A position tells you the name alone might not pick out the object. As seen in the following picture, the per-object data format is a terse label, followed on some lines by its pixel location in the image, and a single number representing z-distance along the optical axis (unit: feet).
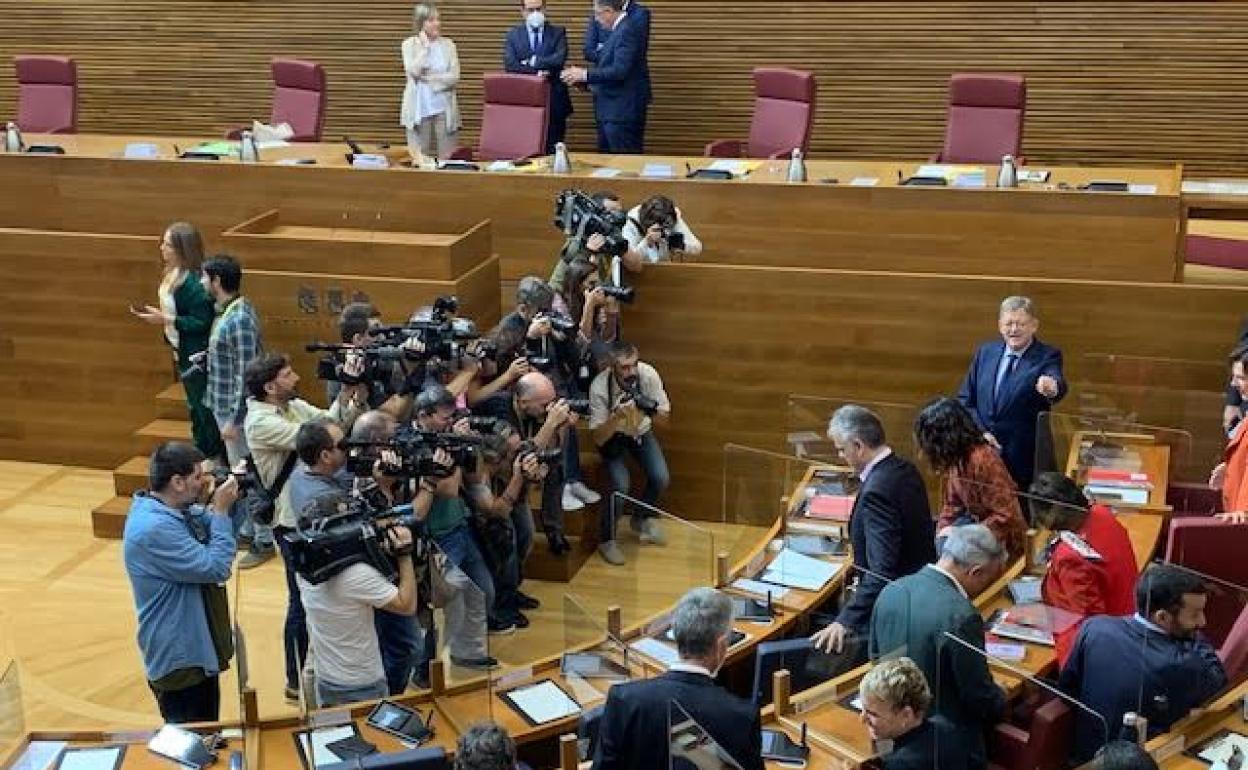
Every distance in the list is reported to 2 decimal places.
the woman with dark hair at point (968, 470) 18.26
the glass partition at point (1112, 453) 21.68
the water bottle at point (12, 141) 31.12
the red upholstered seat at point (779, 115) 31.94
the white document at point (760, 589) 18.72
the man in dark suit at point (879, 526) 16.58
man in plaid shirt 23.80
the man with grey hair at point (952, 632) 14.48
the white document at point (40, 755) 15.14
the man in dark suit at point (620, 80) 32.81
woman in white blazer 33.05
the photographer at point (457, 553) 16.57
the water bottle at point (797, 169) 27.68
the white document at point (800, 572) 19.04
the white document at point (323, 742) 14.88
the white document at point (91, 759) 14.98
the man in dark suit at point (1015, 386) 22.16
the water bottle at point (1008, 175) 26.53
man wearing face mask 33.47
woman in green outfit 24.59
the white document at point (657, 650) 16.98
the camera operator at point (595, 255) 24.21
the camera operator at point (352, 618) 15.48
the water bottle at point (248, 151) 29.68
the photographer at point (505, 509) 19.90
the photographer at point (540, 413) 21.40
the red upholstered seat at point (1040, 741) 15.14
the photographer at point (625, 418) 23.50
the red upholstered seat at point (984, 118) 30.58
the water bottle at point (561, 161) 28.63
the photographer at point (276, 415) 20.57
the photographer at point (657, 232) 25.48
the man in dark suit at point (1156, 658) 14.83
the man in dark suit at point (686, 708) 12.96
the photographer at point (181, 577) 16.30
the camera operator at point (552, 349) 22.72
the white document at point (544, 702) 15.75
